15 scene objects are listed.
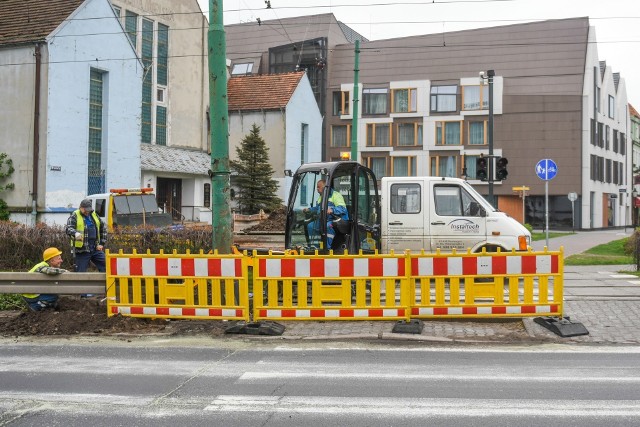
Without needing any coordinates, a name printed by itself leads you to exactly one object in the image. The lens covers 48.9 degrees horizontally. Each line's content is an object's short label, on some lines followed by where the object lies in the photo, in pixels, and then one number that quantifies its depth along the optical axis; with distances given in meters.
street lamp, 20.62
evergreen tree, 38.34
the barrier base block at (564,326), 8.97
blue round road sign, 19.94
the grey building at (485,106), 54.91
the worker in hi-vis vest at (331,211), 11.43
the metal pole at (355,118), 24.80
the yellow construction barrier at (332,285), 9.32
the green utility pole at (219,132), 10.69
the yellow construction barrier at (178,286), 9.45
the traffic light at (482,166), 20.53
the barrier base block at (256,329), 9.23
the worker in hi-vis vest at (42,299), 10.24
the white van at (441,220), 13.87
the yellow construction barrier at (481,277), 9.29
